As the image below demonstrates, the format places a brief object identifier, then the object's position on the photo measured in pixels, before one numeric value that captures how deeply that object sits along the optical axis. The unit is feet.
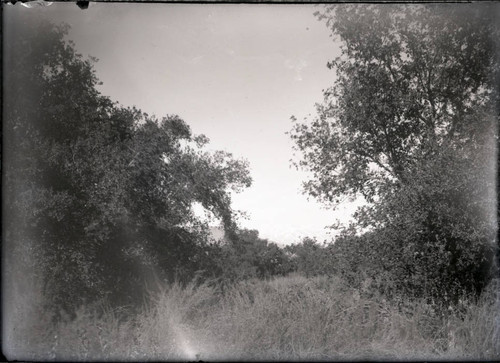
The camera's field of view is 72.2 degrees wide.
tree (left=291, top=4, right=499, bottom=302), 21.48
